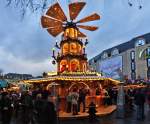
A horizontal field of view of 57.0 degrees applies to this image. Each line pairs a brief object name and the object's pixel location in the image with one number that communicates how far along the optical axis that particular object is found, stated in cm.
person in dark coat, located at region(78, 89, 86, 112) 972
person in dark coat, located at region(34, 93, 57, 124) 355
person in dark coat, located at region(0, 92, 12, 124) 561
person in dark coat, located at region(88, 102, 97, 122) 741
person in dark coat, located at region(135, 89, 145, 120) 735
